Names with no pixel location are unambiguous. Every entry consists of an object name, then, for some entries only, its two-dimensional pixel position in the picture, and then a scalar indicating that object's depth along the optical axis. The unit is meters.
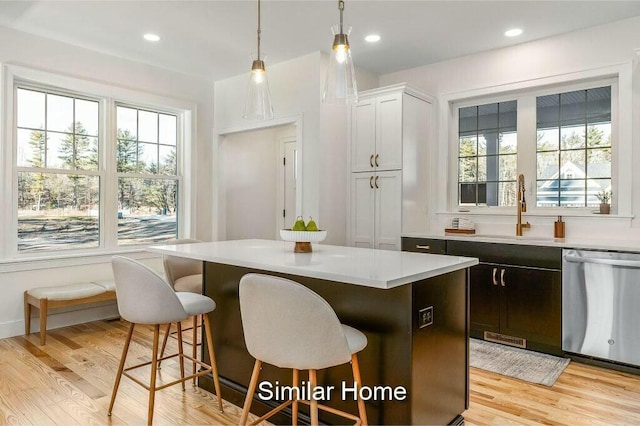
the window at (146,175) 4.78
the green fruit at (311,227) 2.64
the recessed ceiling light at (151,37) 4.00
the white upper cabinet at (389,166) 4.35
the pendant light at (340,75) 2.32
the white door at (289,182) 6.28
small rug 3.10
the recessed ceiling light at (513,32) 3.81
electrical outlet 1.99
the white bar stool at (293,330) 1.68
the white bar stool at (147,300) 2.24
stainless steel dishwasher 3.12
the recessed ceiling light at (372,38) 3.95
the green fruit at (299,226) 2.62
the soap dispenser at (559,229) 3.85
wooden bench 3.77
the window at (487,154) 4.36
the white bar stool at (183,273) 3.35
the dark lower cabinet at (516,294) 3.47
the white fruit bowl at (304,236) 2.59
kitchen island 1.95
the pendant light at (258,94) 2.73
